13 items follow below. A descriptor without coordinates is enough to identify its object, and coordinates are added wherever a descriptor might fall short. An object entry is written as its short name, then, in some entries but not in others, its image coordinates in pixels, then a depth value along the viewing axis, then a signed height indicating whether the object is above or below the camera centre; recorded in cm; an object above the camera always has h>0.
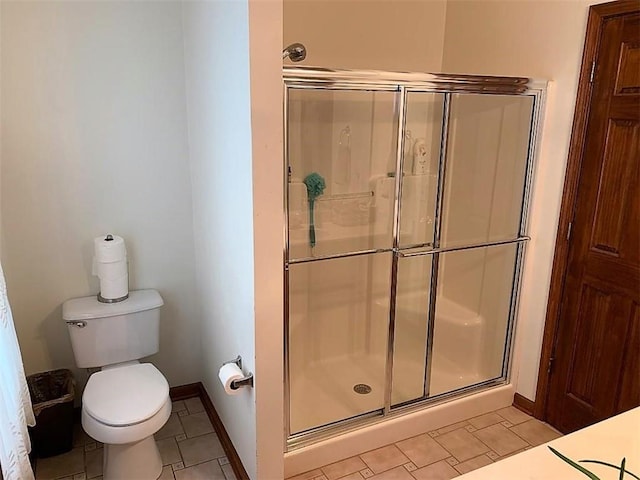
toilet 205 -112
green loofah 268 -30
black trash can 228 -127
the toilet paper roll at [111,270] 237 -66
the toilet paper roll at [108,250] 235 -56
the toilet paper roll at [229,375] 198 -95
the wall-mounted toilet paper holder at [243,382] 198 -97
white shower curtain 169 -98
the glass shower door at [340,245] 261 -60
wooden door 212 -52
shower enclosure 254 -57
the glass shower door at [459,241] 261 -56
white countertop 111 -72
